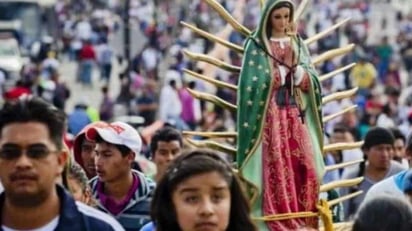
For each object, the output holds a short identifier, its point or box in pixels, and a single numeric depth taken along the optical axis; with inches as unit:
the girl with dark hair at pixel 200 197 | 383.1
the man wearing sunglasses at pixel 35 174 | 377.8
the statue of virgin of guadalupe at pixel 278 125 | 626.6
